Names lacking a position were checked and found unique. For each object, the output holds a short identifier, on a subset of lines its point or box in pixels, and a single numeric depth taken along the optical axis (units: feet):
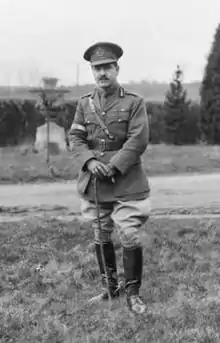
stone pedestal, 47.24
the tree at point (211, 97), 66.64
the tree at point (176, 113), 71.31
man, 12.15
